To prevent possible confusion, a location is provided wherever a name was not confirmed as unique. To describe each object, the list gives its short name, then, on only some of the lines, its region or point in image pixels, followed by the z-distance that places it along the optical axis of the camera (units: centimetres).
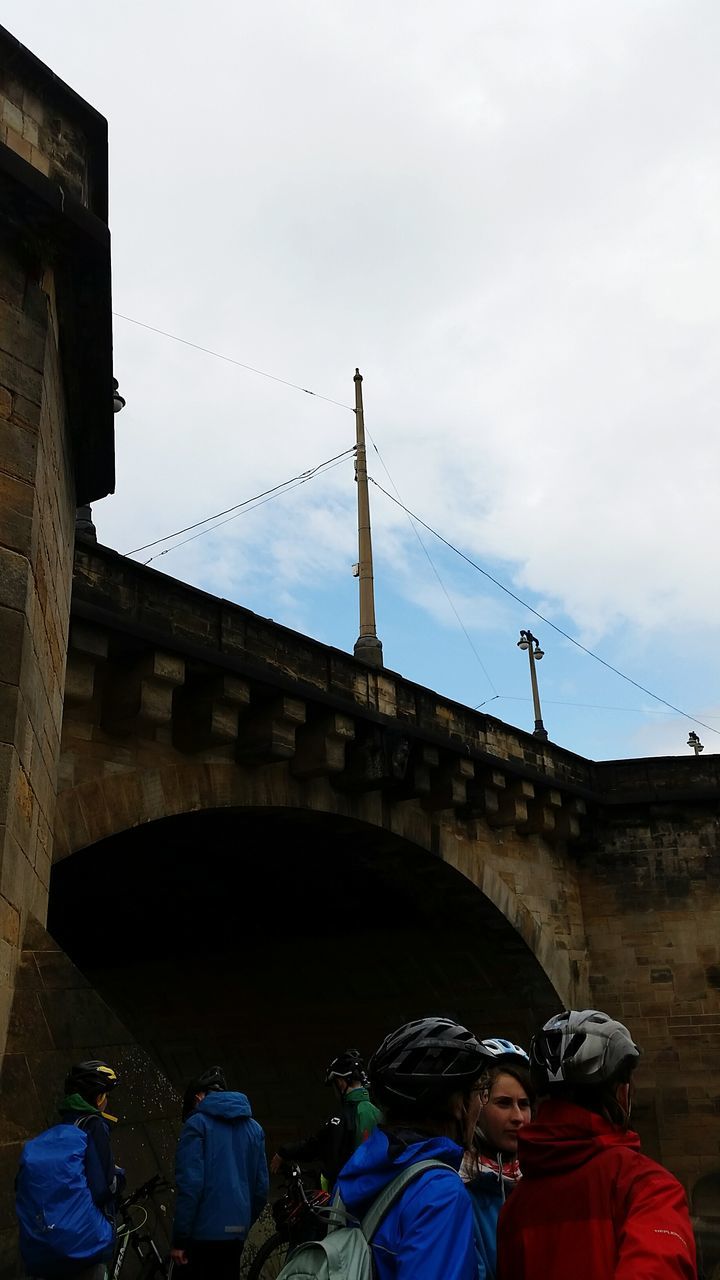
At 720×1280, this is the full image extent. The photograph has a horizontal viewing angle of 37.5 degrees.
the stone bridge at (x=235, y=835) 457
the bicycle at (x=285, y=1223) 648
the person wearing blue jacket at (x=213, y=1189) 493
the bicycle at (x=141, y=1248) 568
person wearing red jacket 185
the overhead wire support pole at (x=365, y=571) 1480
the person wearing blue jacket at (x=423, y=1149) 190
